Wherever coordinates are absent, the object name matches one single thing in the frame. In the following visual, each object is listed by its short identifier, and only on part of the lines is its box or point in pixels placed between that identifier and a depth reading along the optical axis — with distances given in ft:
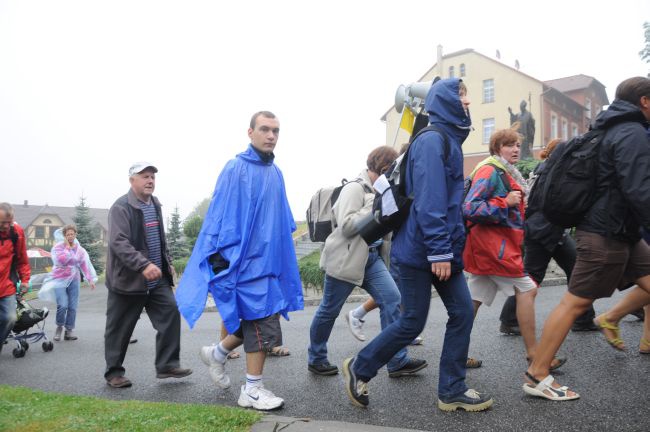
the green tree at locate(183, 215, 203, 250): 94.58
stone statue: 79.82
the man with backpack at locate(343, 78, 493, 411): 10.63
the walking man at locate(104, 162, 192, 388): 15.65
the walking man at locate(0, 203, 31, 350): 19.48
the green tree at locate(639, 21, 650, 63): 120.44
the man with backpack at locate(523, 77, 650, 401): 10.84
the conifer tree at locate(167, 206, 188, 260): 102.42
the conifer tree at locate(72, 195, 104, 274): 110.73
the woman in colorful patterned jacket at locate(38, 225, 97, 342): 28.17
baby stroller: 23.34
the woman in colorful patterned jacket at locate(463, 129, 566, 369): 13.98
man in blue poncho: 12.26
